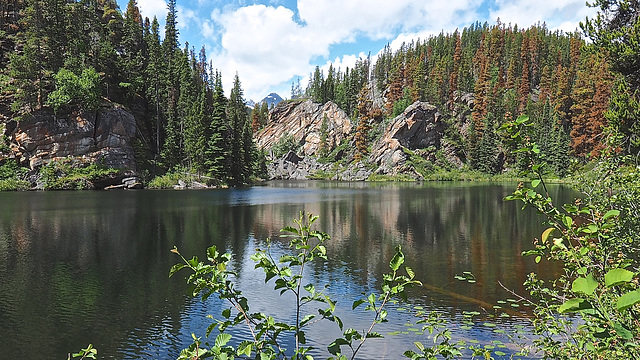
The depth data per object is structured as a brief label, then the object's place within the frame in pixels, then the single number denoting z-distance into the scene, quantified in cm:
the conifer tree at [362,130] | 10794
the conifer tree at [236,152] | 7350
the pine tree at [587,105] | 7906
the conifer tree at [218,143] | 6731
